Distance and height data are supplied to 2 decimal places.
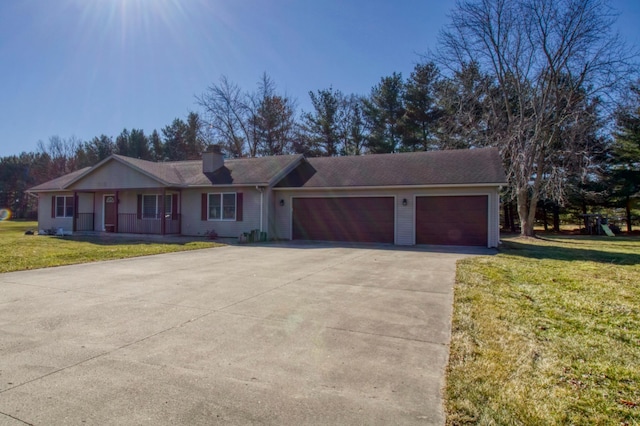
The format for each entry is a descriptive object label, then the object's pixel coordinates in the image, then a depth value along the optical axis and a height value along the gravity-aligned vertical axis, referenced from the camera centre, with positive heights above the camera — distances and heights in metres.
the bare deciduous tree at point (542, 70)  17.56 +7.32
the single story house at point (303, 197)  14.07 +0.78
